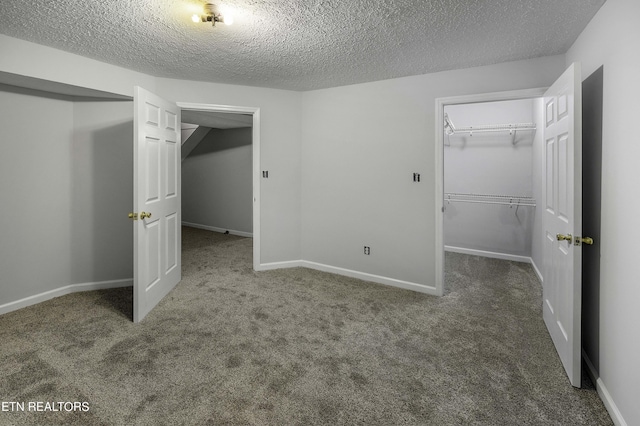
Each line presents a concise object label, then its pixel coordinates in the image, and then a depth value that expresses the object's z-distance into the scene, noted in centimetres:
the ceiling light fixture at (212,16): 202
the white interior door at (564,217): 185
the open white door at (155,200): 265
